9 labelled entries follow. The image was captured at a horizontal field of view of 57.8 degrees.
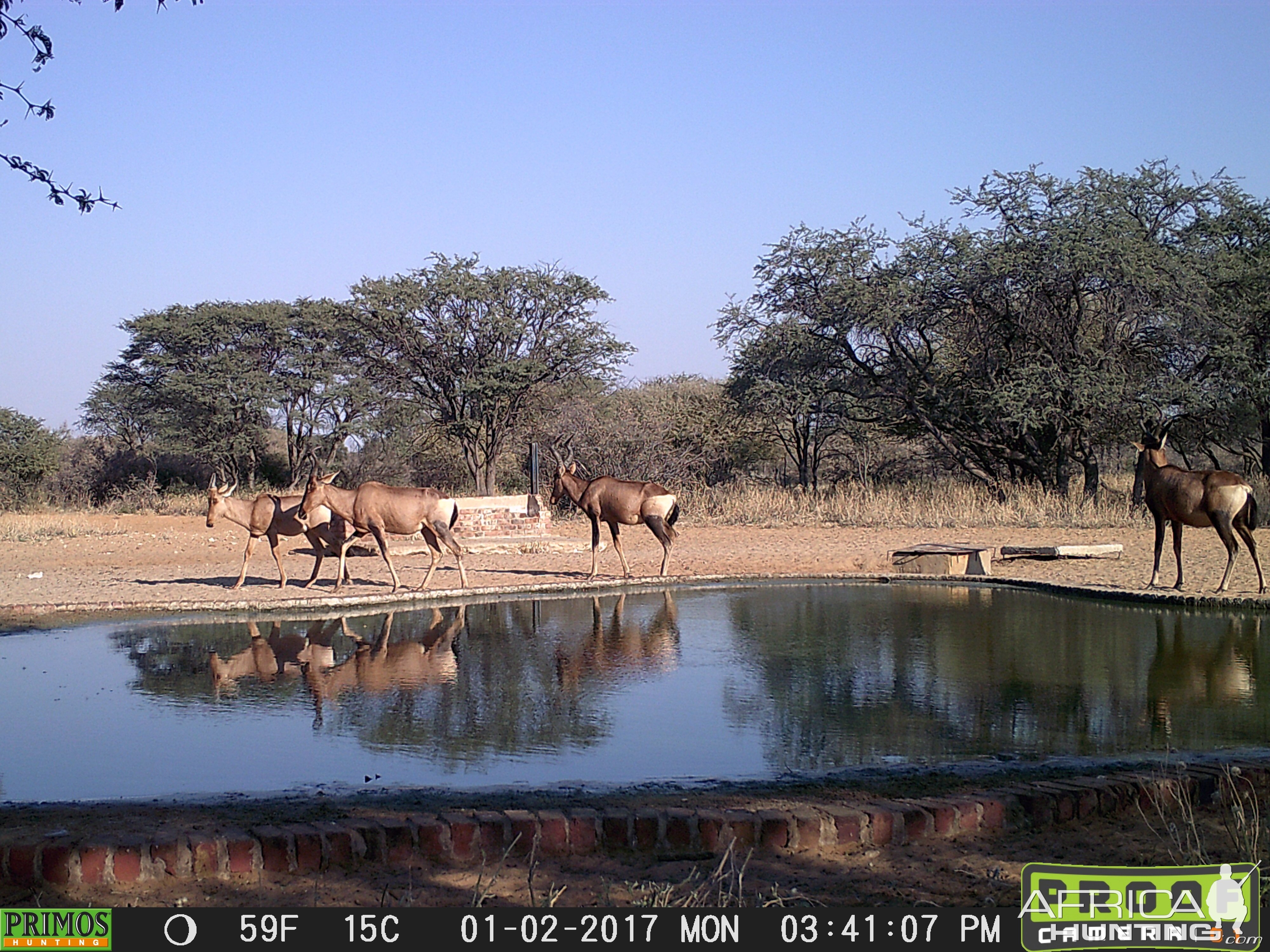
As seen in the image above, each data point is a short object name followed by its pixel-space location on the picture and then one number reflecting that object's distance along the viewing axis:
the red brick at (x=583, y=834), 4.68
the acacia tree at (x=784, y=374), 25.92
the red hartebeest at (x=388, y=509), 13.84
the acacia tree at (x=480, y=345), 28.36
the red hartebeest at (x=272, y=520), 14.19
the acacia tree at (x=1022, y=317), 22.34
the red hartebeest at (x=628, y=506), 14.84
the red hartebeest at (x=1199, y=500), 12.27
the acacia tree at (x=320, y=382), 29.42
